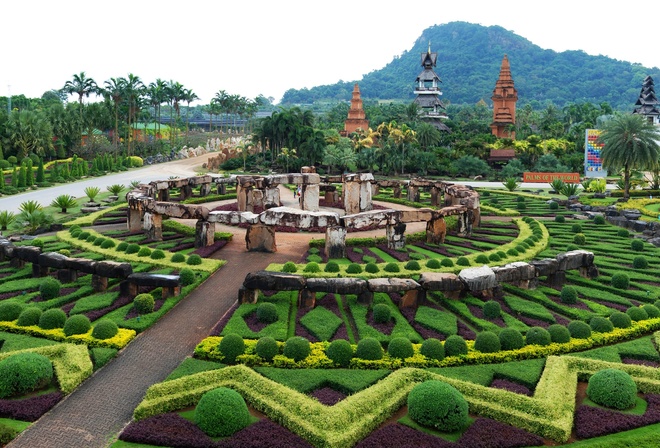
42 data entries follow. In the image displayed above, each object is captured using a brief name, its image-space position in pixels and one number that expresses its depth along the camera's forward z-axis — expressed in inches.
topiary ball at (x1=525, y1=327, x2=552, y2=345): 914.7
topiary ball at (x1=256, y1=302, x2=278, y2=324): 997.2
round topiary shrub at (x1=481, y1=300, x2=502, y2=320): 1037.8
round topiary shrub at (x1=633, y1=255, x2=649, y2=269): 1376.7
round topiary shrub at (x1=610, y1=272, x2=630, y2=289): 1224.8
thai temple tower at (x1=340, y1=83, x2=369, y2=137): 5191.9
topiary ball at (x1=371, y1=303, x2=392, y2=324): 1003.9
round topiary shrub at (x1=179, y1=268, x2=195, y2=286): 1181.3
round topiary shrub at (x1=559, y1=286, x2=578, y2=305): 1120.2
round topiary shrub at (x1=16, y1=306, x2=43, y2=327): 959.0
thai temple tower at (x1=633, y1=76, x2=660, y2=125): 4827.8
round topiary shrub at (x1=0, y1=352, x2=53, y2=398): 741.3
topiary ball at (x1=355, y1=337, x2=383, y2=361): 852.2
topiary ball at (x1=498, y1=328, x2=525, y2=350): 897.5
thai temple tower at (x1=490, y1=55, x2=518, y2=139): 4982.0
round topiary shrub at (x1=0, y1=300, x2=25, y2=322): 980.6
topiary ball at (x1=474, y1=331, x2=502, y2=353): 884.0
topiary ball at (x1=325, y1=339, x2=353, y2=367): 844.0
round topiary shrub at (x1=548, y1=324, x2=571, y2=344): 925.2
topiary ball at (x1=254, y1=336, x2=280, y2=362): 850.1
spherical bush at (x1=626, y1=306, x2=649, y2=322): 1019.3
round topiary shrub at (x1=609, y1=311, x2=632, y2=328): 989.8
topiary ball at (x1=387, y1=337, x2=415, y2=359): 860.0
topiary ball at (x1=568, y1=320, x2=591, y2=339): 944.9
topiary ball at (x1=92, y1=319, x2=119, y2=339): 920.3
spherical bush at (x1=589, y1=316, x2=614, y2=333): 968.3
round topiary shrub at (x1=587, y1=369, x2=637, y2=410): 740.6
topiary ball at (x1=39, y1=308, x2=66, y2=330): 949.8
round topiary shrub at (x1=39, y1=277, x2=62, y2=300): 1101.1
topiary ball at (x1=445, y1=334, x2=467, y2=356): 870.4
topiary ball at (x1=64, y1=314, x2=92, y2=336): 925.2
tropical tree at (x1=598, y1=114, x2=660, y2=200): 2484.0
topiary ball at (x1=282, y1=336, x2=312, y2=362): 849.5
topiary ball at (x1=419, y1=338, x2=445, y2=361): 858.8
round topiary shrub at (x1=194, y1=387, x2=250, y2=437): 666.2
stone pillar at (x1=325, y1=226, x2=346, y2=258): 1414.9
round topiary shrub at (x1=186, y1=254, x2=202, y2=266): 1321.4
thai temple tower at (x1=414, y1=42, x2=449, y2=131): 5334.6
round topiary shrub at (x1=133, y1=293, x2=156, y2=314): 1026.3
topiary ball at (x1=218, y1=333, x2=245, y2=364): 851.4
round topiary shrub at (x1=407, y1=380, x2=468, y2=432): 682.8
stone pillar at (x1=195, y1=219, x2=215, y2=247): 1517.0
